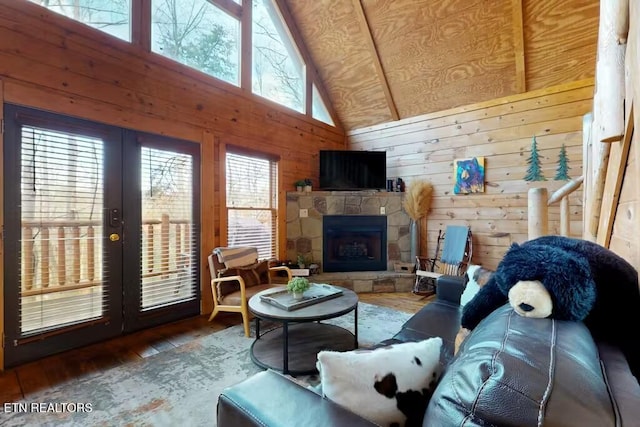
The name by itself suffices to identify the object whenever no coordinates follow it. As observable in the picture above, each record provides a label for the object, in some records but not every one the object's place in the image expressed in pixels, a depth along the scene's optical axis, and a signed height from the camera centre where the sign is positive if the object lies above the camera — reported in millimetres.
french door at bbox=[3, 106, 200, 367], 2330 -140
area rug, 1718 -1140
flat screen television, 4738 +674
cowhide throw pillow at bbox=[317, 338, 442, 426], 815 -470
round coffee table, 2111 -1059
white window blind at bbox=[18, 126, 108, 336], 2367 -118
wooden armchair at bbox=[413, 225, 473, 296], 3977 -644
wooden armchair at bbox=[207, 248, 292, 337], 2908 -658
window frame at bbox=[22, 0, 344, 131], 2982 +1945
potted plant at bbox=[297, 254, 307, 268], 4336 -687
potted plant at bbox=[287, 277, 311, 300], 2457 -591
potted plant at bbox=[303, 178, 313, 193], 4508 +438
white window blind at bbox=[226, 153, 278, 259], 3832 +165
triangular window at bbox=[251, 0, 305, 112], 4160 +2266
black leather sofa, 507 -331
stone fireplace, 4488 -70
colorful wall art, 4059 +516
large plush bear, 792 -210
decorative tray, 2263 -668
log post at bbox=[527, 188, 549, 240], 2199 +1
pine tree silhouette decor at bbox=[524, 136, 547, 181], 3648 +548
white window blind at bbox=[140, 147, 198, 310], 3041 -148
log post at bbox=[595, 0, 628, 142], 1090 +504
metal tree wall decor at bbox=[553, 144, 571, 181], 3480 +532
